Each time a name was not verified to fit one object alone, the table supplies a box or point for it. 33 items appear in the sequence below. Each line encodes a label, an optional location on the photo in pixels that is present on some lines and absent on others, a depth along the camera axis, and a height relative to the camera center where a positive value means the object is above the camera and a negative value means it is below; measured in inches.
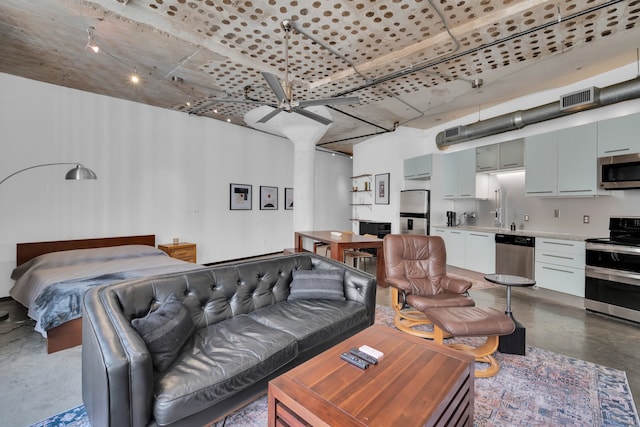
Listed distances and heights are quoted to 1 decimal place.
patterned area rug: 69.9 -49.8
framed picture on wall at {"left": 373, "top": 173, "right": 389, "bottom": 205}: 274.8 +25.5
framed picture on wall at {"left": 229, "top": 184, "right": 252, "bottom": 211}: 258.1 +14.8
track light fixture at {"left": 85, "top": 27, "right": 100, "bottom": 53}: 115.1 +71.2
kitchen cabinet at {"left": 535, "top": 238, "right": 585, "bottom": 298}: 144.4 -25.8
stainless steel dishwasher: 165.0 -23.4
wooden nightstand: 203.2 -28.3
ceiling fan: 109.1 +47.5
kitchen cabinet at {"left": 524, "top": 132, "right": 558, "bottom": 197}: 162.1 +30.7
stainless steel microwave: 133.7 +22.5
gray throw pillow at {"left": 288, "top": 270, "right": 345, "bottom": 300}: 109.1 -28.1
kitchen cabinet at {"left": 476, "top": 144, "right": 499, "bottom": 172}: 195.8 +41.0
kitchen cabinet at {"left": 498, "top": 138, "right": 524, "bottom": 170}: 180.9 +40.7
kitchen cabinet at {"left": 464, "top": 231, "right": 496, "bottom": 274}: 187.0 -24.5
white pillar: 236.1 +40.4
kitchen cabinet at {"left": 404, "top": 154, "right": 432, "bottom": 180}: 232.7 +40.4
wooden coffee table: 48.0 -33.3
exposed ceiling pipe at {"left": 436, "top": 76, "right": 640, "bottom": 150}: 133.6 +59.3
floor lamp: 134.8 +17.5
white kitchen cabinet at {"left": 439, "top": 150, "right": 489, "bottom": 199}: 206.8 +28.4
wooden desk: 161.5 -17.0
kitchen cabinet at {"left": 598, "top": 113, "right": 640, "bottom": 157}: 131.3 +39.4
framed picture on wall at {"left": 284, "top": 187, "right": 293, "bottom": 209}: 304.2 +16.3
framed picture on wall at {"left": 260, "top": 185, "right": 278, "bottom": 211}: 282.4 +15.3
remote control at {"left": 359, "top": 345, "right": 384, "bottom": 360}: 64.9 -32.0
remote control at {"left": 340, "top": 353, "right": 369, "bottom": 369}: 60.9 -32.3
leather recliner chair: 117.3 -28.0
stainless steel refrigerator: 231.3 +3.2
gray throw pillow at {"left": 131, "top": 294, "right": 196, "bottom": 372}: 61.6 -27.7
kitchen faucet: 204.7 +5.8
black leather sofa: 53.2 -33.5
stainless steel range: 124.9 -25.0
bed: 103.3 -27.2
